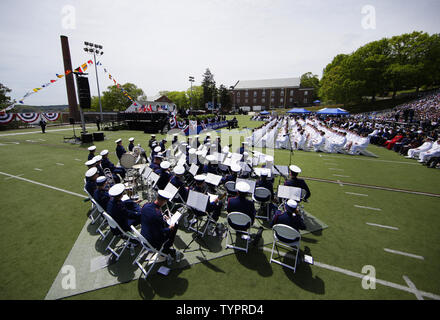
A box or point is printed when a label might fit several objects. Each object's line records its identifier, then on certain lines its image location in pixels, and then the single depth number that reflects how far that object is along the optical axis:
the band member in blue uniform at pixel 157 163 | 7.39
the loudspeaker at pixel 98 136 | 19.59
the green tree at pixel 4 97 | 36.25
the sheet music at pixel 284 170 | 7.43
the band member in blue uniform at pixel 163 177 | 6.41
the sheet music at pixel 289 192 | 5.16
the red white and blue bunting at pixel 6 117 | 27.17
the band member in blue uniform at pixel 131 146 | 11.08
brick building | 84.06
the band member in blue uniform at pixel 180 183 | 5.75
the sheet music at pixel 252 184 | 5.76
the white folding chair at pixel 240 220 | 4.44
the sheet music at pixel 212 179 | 5.92
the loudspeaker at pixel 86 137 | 18.41
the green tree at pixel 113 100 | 72.31
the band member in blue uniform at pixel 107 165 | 8.11
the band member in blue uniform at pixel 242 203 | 4.80
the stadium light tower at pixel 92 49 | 27.83
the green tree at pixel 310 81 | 92.44
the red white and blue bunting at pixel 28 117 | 29.38
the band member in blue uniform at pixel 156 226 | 3.95
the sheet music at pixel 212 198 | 5.47
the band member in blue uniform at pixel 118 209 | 4.30
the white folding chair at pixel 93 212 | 6.07
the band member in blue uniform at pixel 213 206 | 5.39
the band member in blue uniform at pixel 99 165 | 7.27
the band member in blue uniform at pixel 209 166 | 7.77
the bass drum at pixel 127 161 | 8.50
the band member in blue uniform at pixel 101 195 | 4.93
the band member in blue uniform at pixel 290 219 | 4.39
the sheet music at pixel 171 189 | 5.08
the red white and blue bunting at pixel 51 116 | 33.37
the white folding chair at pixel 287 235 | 3.95
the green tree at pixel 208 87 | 79.56
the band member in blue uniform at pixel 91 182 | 5.51
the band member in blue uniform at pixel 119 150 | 9.50
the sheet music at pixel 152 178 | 6.24
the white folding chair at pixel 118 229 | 4.13
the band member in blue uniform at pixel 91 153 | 8.32
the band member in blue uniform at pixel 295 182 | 5.84
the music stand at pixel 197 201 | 4.61
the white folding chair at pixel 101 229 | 4.84
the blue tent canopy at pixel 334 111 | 29.04
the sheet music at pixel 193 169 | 6.84
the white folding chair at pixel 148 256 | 3.92
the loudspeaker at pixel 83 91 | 16.59
